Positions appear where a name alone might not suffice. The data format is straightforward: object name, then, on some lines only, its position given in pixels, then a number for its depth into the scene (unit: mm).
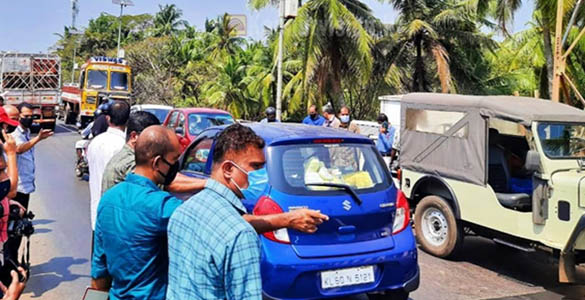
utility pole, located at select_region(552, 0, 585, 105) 13289
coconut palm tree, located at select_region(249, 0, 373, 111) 19562
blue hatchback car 3990
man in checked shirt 1803
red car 11766
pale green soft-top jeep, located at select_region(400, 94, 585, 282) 5547
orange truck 23062
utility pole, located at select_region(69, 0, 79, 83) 60106
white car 15672
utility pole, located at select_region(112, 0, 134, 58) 34406
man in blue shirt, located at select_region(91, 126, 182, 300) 2336
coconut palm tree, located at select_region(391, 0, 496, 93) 24078
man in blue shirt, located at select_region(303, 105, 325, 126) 10609
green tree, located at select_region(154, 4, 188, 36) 62791
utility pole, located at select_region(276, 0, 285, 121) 14033
